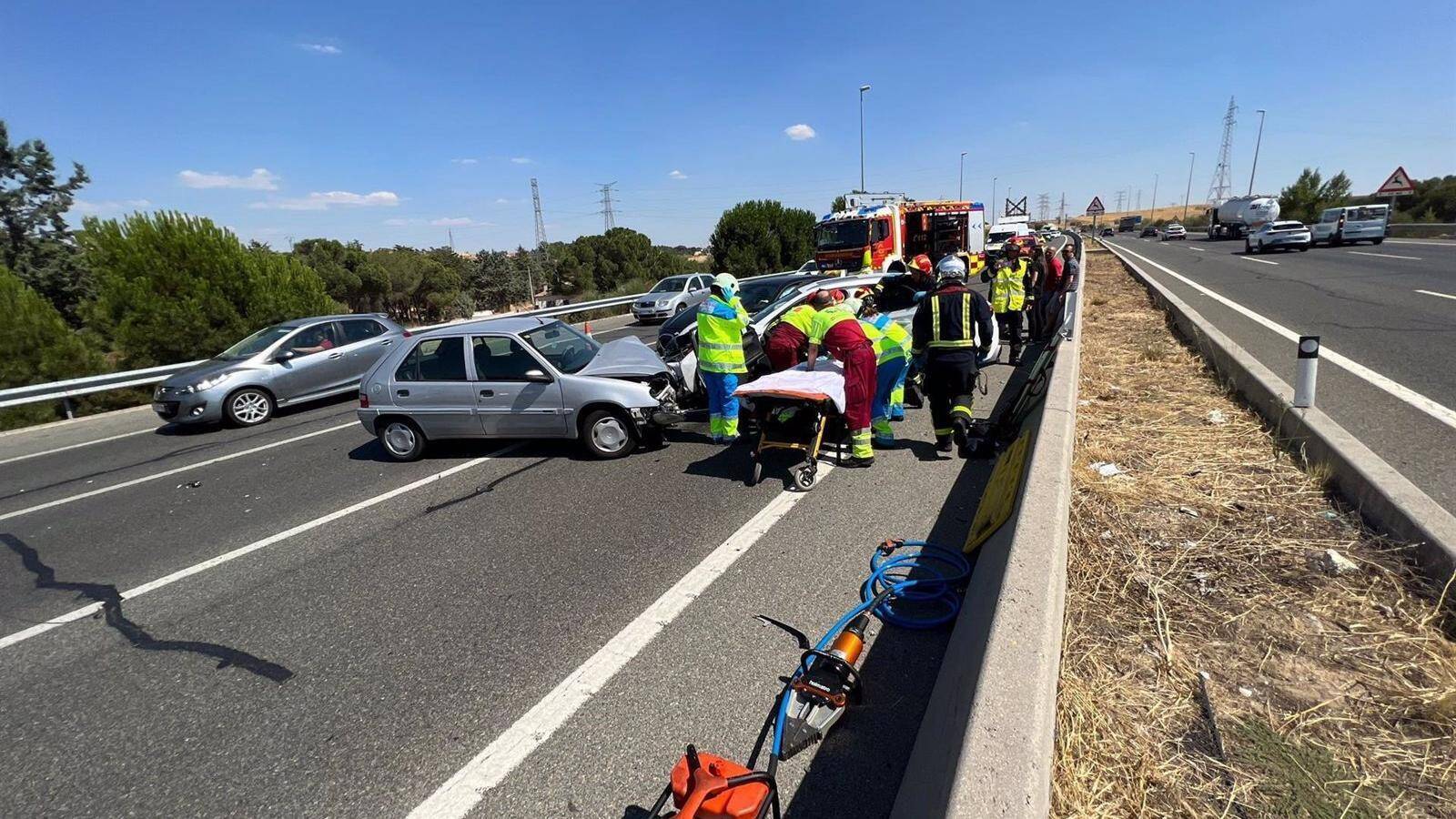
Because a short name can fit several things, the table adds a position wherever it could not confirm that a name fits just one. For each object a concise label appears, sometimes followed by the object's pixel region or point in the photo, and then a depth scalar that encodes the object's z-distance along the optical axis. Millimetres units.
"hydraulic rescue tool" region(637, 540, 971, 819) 2018
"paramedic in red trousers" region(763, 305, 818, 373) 6652
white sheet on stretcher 5584
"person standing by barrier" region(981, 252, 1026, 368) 10352
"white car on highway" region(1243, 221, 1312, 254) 27828
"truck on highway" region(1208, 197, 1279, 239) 42219
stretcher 5602
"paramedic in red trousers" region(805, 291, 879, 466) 5805
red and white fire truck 20641
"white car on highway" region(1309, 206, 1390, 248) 27188
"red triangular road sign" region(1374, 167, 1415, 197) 24609
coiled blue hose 3479
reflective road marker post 5078
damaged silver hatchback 6844
